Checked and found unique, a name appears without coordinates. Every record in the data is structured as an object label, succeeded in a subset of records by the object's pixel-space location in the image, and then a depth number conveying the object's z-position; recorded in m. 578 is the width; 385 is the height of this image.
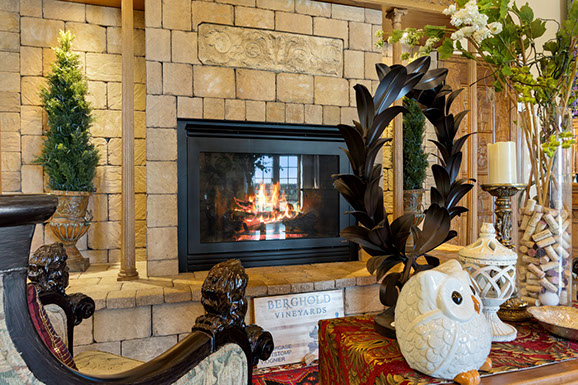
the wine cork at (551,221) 1.15
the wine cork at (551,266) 1.14
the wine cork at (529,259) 1.16
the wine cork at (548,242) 1.14
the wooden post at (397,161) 3.14
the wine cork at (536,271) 1.16
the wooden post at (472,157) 3.43
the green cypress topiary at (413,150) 3.62
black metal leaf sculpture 1.07
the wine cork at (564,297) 1.18
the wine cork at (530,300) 1.21
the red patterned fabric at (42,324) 0.50
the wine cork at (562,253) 1.14
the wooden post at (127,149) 2.53
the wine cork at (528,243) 1.17
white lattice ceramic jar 1.01
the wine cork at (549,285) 1.17
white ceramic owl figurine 0.76
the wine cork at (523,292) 1.23
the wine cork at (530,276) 1.18
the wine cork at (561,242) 1.14
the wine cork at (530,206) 1.19
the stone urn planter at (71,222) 2.80
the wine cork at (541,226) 1.16
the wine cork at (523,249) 1.18
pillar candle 1.23
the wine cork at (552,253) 1.13
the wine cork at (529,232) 1.17
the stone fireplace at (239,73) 2.65
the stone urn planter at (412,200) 3.60
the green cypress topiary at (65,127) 2.77
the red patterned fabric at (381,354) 0.86
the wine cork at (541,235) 1.15
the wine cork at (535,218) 1.16
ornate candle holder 1.20
